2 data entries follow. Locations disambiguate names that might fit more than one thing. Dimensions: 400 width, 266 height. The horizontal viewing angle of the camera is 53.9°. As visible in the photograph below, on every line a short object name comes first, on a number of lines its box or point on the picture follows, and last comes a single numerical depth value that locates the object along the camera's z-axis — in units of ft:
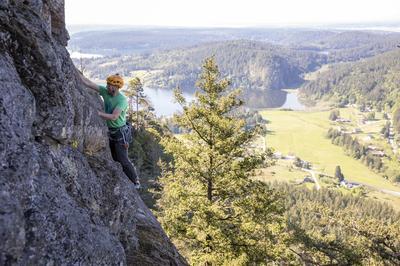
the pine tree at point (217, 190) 43.32
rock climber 29.37
